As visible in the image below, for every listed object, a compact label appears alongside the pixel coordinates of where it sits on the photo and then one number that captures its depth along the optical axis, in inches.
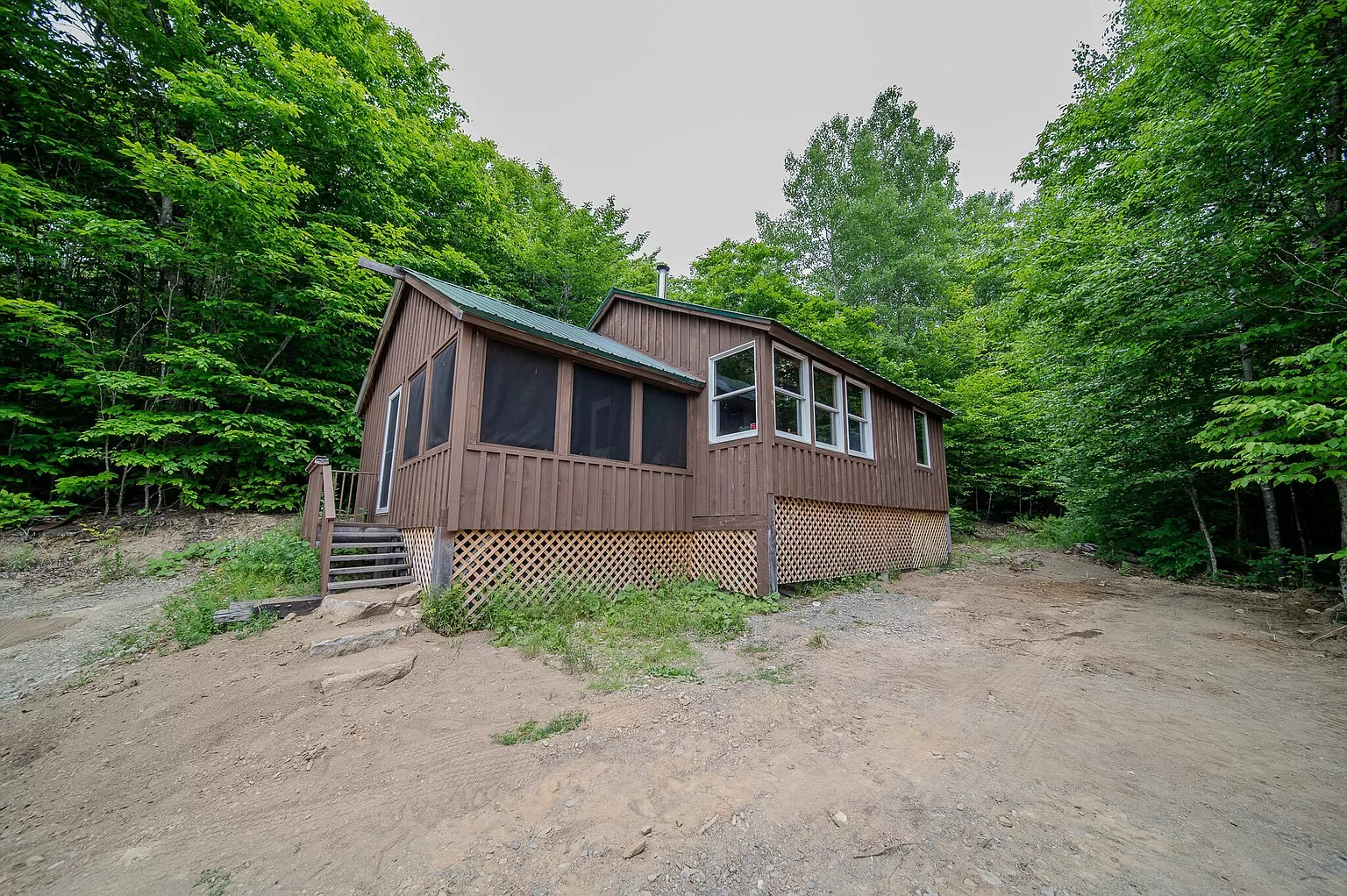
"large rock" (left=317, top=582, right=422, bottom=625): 210.4
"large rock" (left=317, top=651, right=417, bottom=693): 147.9
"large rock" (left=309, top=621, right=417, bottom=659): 174.6
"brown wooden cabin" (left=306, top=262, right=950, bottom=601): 240.5
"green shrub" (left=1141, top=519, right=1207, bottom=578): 358.6
